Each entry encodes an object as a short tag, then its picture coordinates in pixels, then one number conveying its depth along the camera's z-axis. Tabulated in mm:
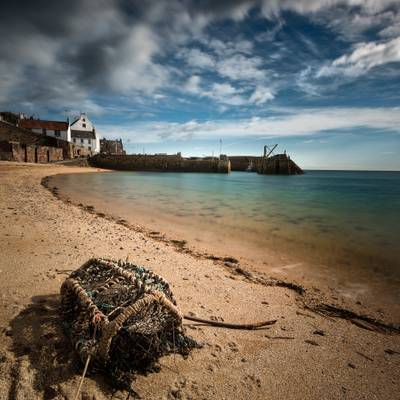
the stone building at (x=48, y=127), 53281
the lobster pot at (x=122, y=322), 2148
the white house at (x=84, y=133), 66062
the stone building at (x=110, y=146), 84762
